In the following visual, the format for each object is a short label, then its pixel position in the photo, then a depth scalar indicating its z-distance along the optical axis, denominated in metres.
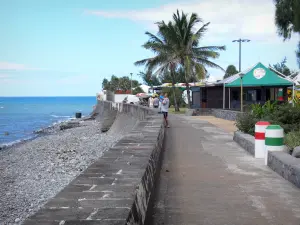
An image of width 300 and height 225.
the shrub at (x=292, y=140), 9.22
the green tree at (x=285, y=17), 21.51
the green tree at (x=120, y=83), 89.81
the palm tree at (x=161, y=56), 34.47
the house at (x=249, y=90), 26.59
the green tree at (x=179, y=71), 36.51
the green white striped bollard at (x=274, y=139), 8.74
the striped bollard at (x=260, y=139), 9.58
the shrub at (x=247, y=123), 12.91
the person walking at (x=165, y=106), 18.19
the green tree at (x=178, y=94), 47.96
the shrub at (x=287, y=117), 12.16
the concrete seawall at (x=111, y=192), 3.33
